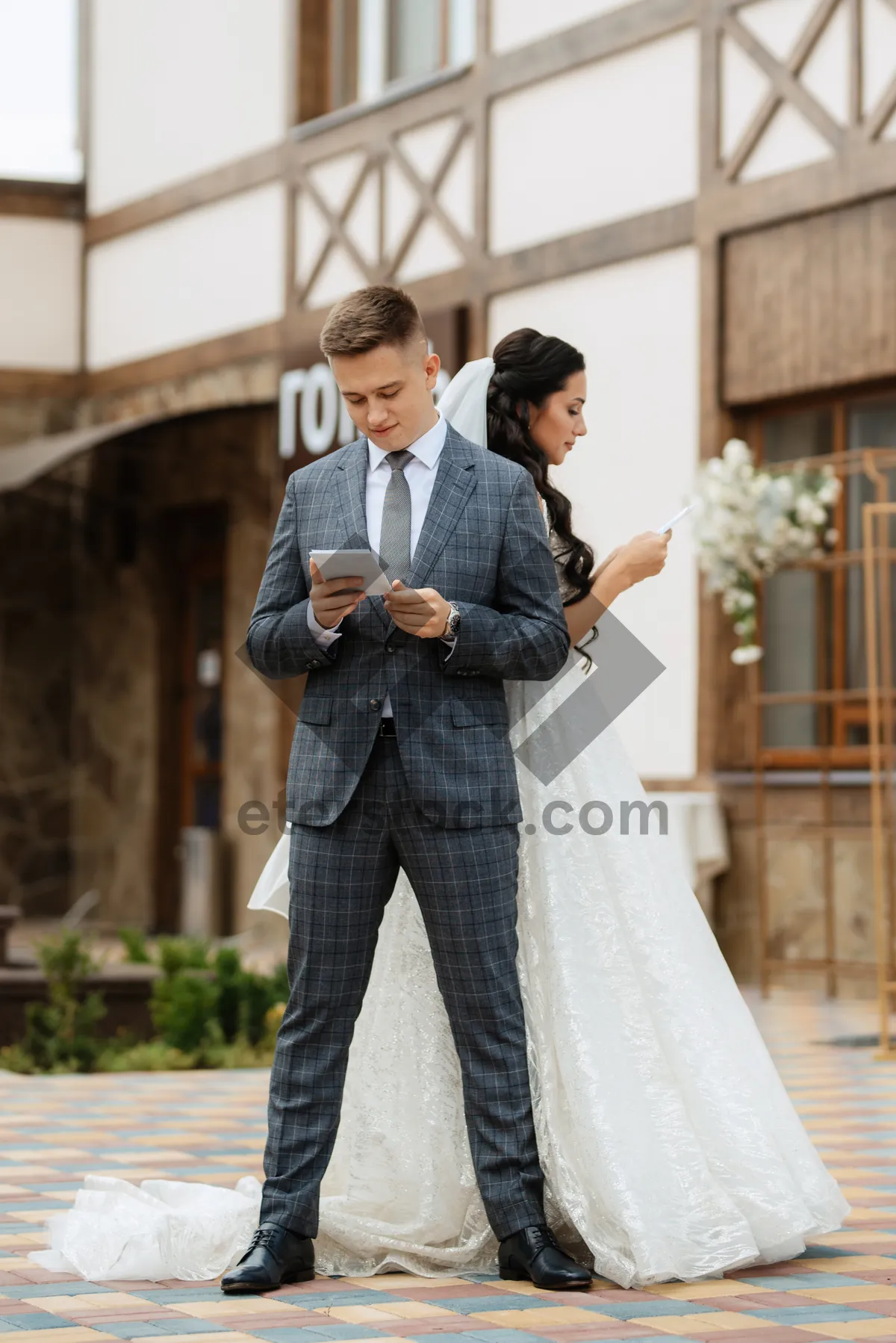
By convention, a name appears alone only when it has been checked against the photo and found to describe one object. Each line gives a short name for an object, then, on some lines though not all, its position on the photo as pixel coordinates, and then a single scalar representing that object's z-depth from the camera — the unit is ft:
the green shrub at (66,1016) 35.15
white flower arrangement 43.30
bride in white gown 18.42
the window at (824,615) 46.56
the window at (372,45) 59.63
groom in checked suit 17.80
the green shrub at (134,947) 42.50
